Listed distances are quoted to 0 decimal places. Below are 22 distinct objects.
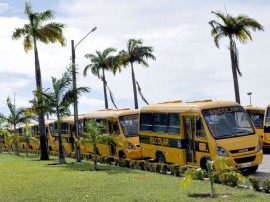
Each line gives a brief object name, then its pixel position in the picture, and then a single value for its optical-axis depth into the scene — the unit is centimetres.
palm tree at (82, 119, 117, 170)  2238
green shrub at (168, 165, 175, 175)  1844
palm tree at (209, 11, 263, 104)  3931
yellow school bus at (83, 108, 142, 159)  2383
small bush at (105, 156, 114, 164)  2491
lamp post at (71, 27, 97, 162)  2715
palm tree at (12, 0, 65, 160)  3172
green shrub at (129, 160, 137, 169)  2181
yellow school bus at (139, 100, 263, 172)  1703
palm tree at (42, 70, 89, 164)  2714
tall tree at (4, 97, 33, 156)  4044
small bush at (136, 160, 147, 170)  2102
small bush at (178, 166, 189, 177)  1773
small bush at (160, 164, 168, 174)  1909
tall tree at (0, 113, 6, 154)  4120
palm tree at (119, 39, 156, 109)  4875
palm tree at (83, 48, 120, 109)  5219
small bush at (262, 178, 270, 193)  1321
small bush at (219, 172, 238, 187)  1455
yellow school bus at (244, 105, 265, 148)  2792
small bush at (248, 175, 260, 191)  1361
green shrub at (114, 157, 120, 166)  2366
